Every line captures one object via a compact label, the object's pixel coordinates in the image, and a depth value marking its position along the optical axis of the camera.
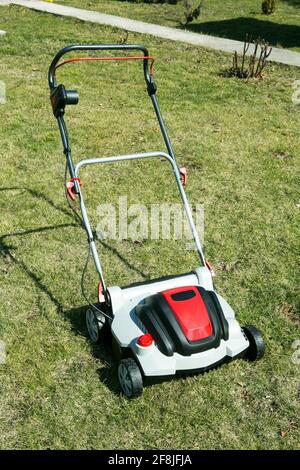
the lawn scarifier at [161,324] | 3.19
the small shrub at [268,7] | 15.98
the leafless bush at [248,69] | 9.55
